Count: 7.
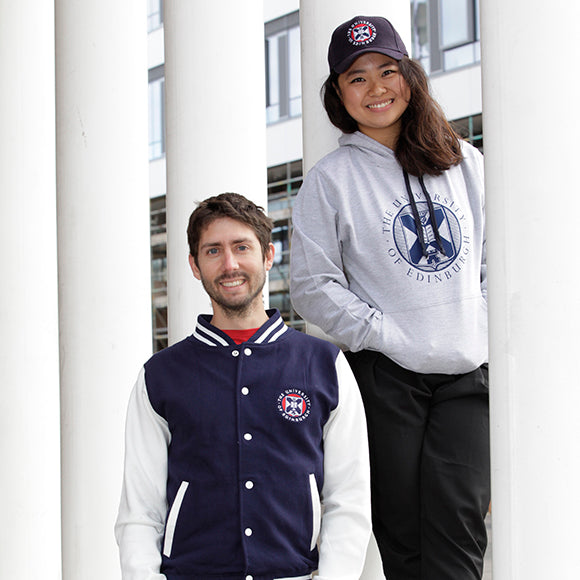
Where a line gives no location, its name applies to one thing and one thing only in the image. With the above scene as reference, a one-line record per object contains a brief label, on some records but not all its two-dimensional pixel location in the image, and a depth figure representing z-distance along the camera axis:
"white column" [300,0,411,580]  5.94
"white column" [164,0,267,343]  7.66
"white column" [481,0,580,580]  3.52
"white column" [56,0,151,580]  8.92
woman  4.87
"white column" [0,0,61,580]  8.85
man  4.62
